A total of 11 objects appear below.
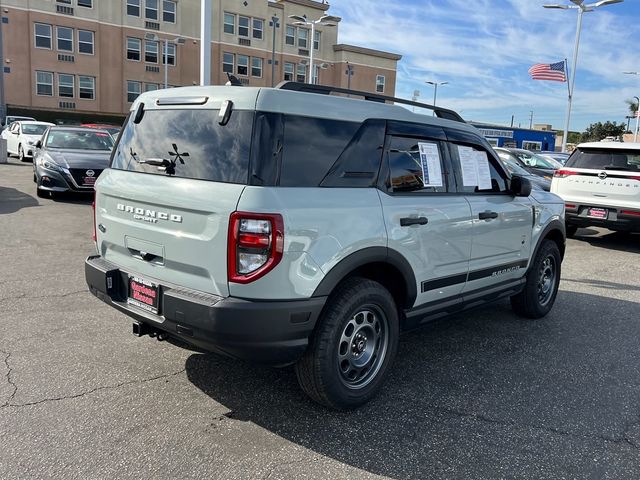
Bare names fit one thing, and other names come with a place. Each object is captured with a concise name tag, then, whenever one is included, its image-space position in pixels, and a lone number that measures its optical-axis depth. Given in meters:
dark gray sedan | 11.19
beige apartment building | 37.66
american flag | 25.61
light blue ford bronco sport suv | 2.92
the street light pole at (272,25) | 43.66
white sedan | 21.34
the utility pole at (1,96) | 22.08
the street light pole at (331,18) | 47.35
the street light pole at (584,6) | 23.83
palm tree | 74.82
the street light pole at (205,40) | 11.38
